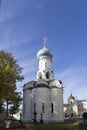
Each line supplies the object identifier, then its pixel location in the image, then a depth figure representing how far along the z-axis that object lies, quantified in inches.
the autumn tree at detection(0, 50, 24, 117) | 554.9
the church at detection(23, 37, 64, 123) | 822.6
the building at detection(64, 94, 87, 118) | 1756.1
